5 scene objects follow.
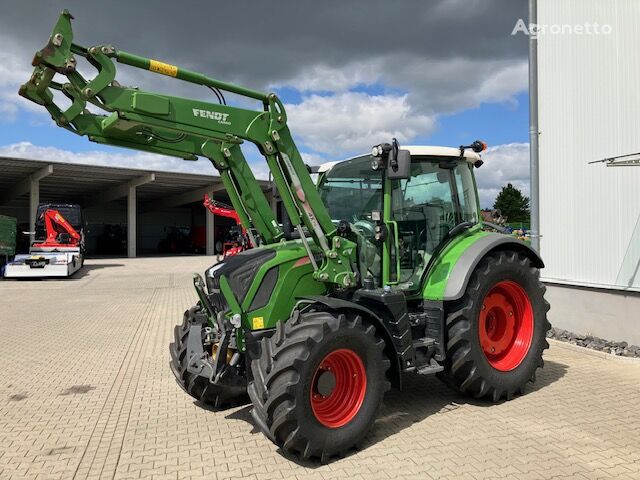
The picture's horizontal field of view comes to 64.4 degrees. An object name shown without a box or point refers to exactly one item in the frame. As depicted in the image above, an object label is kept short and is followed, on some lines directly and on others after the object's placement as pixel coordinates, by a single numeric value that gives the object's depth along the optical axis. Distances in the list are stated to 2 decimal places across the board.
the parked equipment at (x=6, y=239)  20.23
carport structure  28.80
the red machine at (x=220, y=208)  19.30
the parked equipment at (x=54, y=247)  18.67
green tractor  3.52
